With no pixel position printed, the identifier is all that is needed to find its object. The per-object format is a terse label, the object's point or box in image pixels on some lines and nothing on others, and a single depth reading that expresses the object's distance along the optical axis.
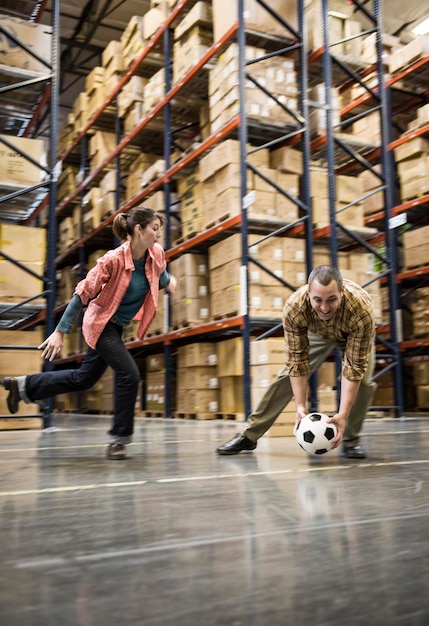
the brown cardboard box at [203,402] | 8.03
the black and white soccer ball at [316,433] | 3.14
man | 2.97
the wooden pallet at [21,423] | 6.25
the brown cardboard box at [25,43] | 6.30
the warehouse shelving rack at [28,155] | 6.13
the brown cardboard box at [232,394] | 7.55
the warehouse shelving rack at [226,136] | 6.91
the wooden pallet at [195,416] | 7.98
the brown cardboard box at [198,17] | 8.14
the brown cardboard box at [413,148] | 8.95
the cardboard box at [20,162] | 6.35
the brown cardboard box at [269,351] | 5.96
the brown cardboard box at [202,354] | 8.07
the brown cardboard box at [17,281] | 6.21
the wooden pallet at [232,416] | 7.28
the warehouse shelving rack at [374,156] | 7.64
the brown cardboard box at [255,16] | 7.26
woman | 3.51
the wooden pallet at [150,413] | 9.44
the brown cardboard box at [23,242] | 6.16
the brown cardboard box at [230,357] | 7.18
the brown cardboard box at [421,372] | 8.98
